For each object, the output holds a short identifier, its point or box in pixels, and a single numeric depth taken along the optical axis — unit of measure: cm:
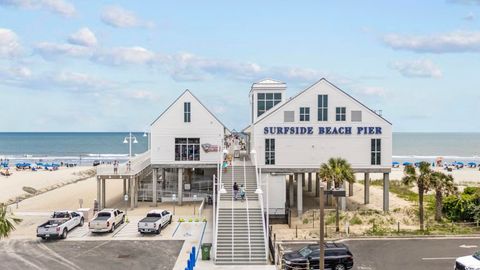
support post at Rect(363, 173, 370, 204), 4754
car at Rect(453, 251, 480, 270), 2391
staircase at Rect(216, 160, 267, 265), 2706
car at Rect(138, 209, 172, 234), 3462
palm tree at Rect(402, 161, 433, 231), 3472
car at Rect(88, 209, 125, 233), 3484
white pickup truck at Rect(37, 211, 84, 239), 3303
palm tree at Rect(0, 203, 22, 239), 2052
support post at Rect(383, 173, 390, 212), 4228
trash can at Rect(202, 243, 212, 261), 2733
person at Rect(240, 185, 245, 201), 3409
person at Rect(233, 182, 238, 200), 3431
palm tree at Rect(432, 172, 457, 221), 3544
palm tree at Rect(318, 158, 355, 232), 3503
